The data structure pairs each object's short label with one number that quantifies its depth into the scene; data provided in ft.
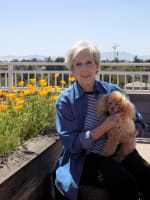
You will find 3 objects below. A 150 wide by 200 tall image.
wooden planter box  6.08
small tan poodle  7.09
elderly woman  6.47
